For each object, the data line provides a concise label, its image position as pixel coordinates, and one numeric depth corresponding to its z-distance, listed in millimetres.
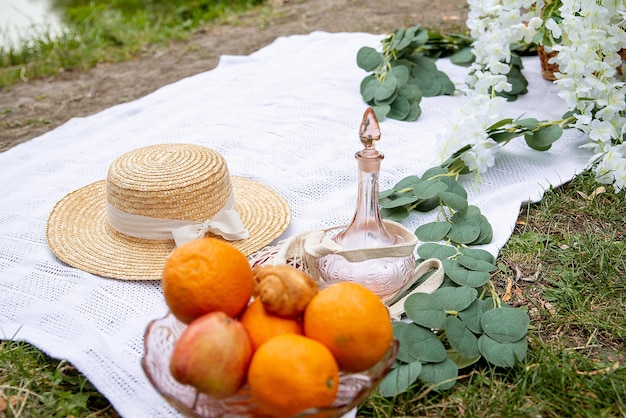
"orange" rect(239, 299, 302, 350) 1001
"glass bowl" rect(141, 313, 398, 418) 931
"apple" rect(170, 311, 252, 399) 913
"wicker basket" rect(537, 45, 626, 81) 2570
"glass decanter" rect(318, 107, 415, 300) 1394
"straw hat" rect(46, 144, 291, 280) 1551
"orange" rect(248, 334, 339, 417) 896
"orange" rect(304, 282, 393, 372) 965
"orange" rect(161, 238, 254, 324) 1006
